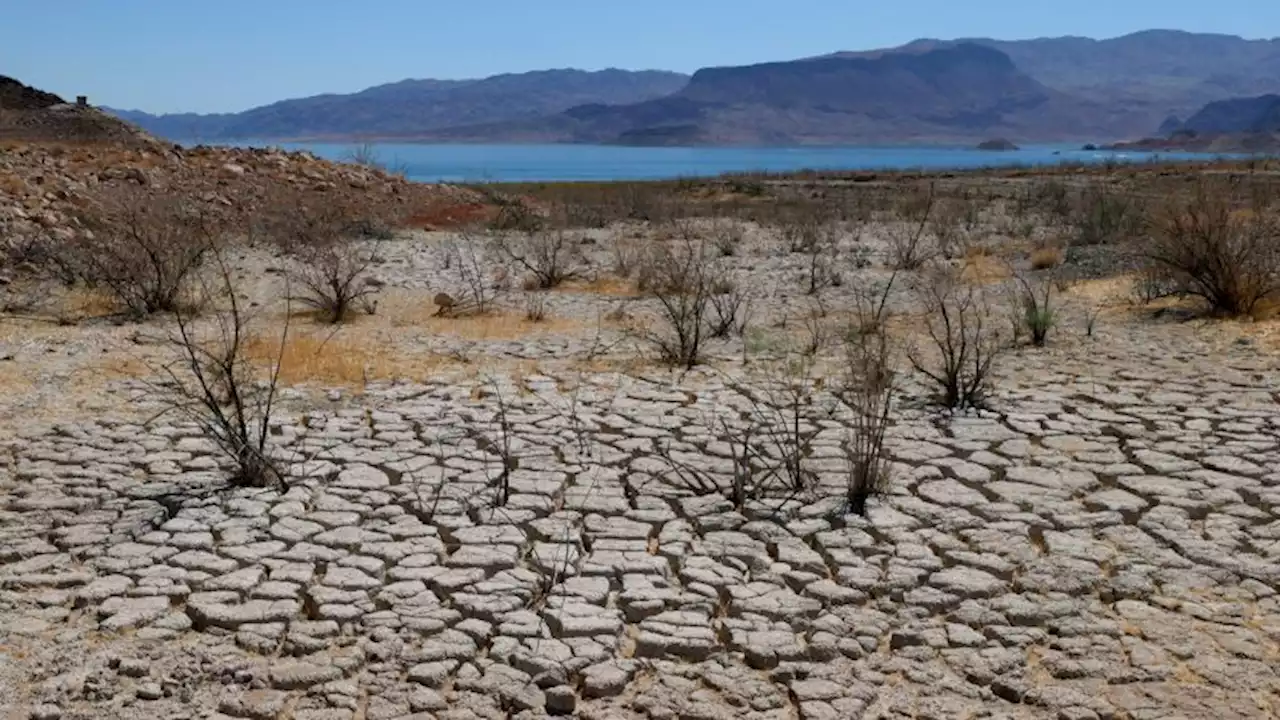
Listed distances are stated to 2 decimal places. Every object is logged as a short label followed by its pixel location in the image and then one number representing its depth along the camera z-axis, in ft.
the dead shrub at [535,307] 37.19
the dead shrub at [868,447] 18.43
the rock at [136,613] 14.35
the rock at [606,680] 13.00
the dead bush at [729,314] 33.35
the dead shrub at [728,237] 56.70
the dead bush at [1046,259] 51.75
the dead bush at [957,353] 24.39
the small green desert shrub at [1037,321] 31.63
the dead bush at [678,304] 29.27
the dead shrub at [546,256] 45.77
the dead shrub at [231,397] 19.36
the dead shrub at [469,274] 39.06
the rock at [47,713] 12.28
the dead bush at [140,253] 36.04
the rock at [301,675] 13.05
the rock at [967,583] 15.43
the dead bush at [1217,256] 33.91
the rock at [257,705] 12.44
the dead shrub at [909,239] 51.19
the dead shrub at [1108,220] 58.70
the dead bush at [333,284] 36.83
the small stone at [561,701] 12.67
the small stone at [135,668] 13.19
